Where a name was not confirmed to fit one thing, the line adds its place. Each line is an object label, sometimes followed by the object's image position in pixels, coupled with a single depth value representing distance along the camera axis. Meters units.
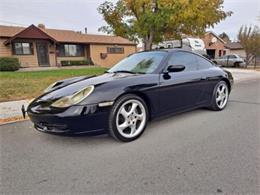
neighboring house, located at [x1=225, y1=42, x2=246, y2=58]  42.09
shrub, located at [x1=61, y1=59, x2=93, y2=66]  22.19
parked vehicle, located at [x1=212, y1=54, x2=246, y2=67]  23.70
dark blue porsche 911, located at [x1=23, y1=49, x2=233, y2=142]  3.13
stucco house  19.19
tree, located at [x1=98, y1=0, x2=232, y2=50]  10.48
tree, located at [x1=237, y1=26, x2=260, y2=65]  23.20
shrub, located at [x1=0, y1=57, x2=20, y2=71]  16.57
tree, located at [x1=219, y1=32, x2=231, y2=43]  79.89
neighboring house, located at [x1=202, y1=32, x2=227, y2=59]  36.50
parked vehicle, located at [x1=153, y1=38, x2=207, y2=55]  18.52
